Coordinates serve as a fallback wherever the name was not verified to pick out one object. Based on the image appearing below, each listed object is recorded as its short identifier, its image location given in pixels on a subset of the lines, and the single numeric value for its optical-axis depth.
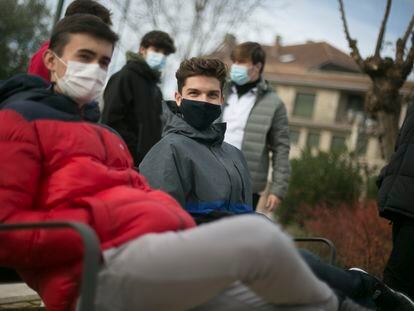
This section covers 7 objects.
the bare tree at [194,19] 15.88
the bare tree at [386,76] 6.97
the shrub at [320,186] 14.54
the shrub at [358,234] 7.11
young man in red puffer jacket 2.05
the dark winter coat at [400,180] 3.97
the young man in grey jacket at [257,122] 5.20
